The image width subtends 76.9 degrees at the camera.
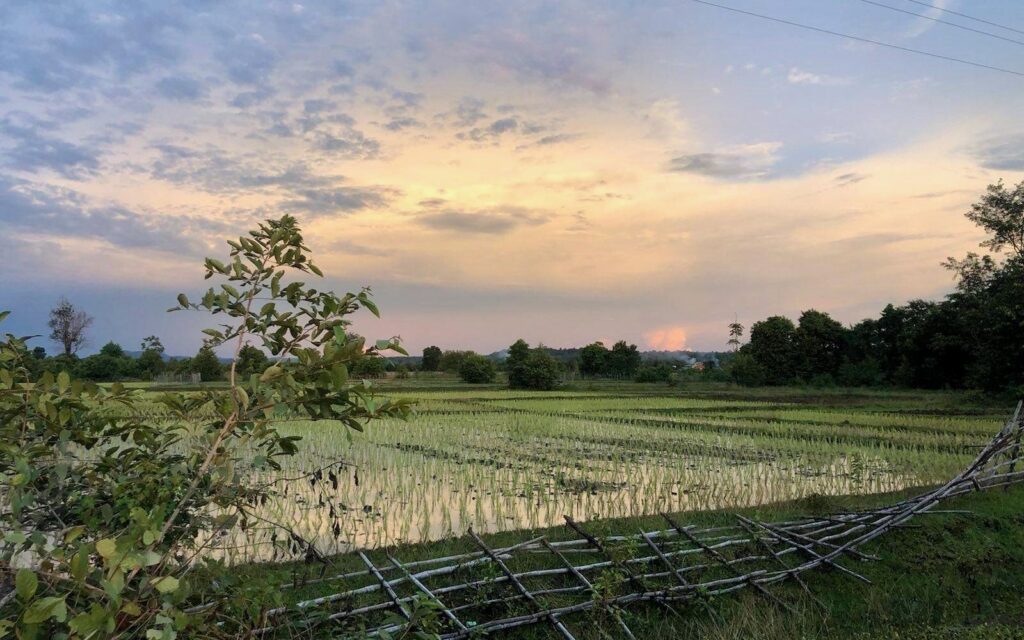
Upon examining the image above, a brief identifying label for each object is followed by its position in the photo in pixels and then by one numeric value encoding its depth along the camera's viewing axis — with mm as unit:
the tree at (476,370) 43031
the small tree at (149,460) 1402
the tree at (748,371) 40094
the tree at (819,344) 42344
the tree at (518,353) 41100
